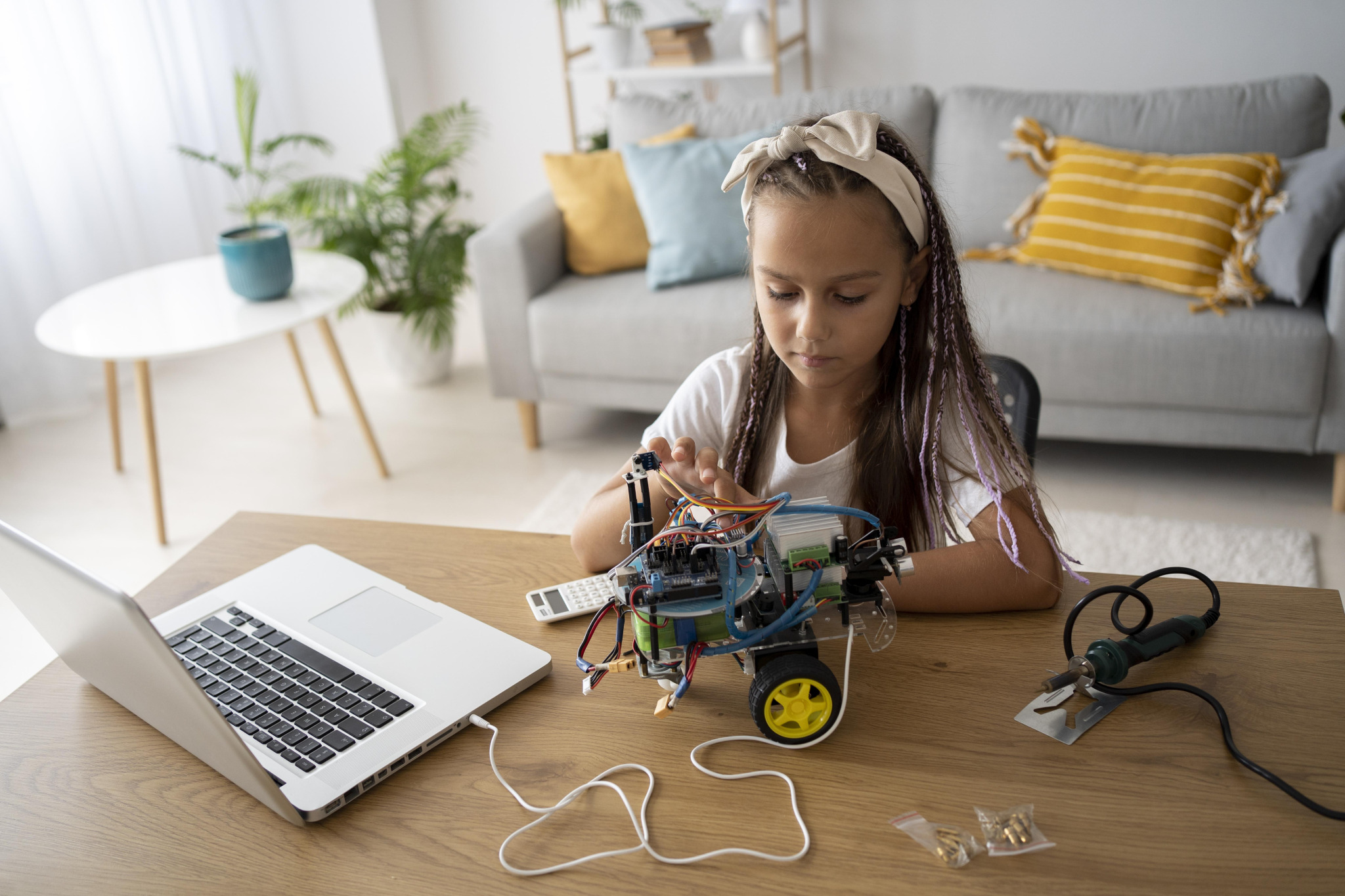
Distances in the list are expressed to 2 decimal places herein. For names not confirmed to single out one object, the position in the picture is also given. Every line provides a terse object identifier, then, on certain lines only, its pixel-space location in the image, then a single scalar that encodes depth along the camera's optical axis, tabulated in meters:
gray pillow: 2.14
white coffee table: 2.10
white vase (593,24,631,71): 3.41
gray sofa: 2.15
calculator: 0.93
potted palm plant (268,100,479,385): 3.00
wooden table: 0.65
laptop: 0.69
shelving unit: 3.21
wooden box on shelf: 3.30
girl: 0.89
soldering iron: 0.79
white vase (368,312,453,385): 3.12
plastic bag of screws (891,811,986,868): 0.65
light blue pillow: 2.55
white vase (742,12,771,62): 3.23
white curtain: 2.98
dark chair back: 1.17
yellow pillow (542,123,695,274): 2.71
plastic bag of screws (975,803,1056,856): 0.66
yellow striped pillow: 2.25
